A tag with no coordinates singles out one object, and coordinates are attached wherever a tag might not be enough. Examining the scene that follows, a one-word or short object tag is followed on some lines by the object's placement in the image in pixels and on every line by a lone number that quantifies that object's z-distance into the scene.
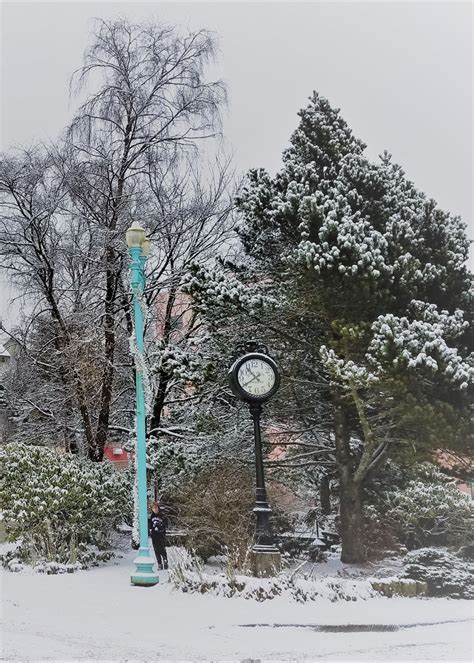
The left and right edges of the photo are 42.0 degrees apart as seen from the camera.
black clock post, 8.34
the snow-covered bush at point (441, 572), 8.85
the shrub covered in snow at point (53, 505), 10.31
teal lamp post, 8.53
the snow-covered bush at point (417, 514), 10.66
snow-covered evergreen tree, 8.87
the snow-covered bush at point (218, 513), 10.02
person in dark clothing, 10.13
